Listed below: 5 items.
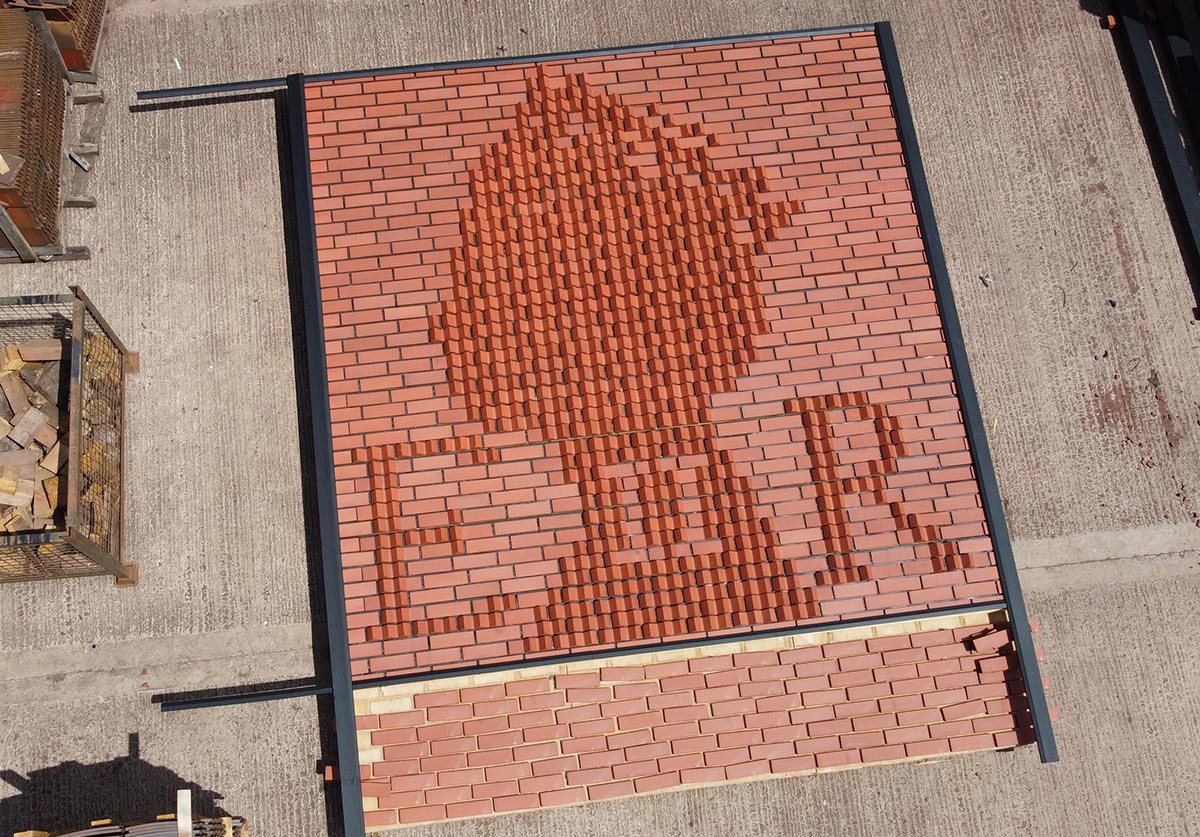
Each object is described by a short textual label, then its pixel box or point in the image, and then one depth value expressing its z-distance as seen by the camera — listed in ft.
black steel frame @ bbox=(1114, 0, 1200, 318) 26.27
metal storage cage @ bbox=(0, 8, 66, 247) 22.43
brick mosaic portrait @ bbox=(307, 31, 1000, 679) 20.62
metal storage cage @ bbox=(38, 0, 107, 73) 24.17
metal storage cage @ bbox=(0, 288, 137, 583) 20.26
